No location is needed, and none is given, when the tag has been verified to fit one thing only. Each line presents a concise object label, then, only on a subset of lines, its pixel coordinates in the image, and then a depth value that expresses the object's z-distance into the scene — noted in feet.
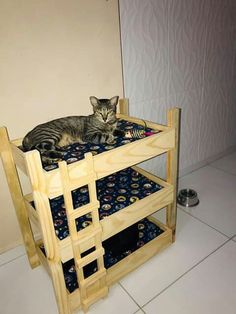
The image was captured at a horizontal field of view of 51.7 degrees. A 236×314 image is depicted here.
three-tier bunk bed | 2.81
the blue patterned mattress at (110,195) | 3.53
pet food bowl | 5.72
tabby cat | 3.44
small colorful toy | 3.67
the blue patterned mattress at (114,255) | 3.79
